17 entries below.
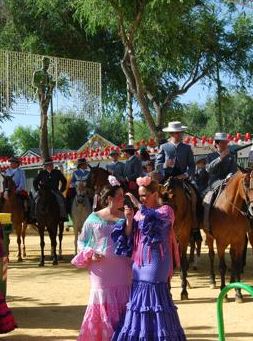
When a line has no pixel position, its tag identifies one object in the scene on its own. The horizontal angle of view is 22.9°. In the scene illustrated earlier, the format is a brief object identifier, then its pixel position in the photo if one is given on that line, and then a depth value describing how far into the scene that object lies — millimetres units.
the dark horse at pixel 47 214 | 15453
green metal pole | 5203
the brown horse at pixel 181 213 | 10359
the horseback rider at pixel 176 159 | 10648
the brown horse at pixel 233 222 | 10180
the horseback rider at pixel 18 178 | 16438
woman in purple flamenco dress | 5602
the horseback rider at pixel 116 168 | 14780
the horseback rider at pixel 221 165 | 11352
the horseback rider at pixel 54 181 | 15617
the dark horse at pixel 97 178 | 14766
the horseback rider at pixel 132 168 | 14273
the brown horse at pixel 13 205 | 15805
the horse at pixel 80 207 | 16016
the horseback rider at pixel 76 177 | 16125
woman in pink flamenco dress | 6258
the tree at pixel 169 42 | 18094
